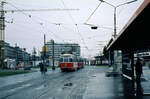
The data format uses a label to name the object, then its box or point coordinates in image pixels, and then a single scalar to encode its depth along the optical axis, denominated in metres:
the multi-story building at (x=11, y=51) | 128.64
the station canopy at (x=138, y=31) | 4.82
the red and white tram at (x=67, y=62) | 30.75
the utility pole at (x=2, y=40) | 38.26
